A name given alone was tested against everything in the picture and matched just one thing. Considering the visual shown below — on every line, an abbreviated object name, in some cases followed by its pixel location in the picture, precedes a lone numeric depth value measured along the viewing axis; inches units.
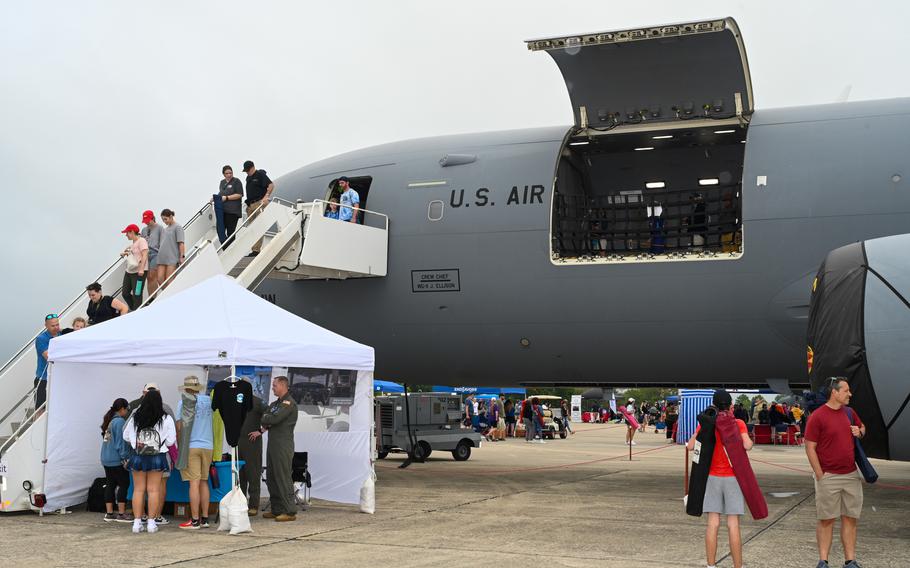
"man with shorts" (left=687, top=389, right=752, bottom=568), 327.3
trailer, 986.1
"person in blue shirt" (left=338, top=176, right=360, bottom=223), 665.0
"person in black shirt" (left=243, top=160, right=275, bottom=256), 665.6
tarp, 399.9
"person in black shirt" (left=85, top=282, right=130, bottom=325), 569.1
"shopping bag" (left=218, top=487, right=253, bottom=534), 435.5
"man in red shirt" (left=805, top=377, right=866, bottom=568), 335.9
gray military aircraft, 570.6
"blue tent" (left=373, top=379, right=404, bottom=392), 1497.3
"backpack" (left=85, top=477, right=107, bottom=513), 511.2
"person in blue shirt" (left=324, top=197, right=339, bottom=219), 687.1
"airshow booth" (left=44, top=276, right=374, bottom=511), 474.9
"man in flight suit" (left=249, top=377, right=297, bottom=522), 483.8
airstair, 578.6
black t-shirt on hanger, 463.5
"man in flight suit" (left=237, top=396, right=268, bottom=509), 499.2
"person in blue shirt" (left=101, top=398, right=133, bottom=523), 477.4
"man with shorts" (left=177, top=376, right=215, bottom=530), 452.8
